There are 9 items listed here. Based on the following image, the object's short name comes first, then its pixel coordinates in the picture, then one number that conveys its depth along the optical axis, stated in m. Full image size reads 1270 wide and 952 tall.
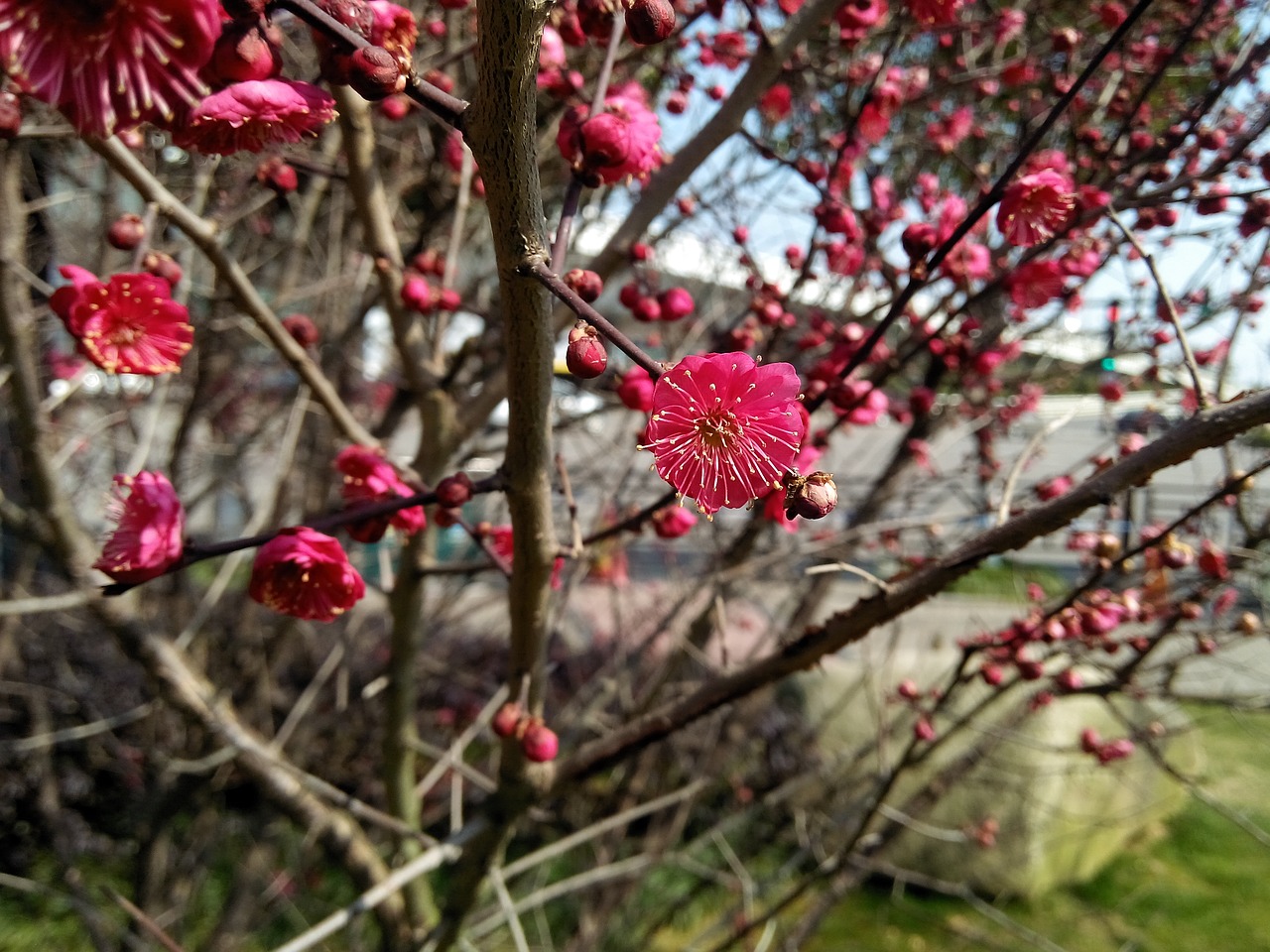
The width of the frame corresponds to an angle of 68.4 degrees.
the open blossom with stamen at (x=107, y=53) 0.11
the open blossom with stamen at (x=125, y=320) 0.20
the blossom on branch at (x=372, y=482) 0.21
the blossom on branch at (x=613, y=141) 0.16
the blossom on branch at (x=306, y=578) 0.18
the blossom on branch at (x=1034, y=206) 0.20
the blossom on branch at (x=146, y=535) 0.17
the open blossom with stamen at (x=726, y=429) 0.15
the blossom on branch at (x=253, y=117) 0.14
